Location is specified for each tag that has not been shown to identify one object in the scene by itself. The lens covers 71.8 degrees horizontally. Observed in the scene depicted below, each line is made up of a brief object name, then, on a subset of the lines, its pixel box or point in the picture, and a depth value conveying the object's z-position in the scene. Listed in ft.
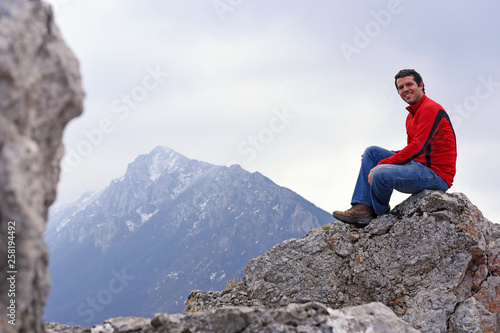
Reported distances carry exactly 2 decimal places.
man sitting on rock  23.58
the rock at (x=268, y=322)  14.07
